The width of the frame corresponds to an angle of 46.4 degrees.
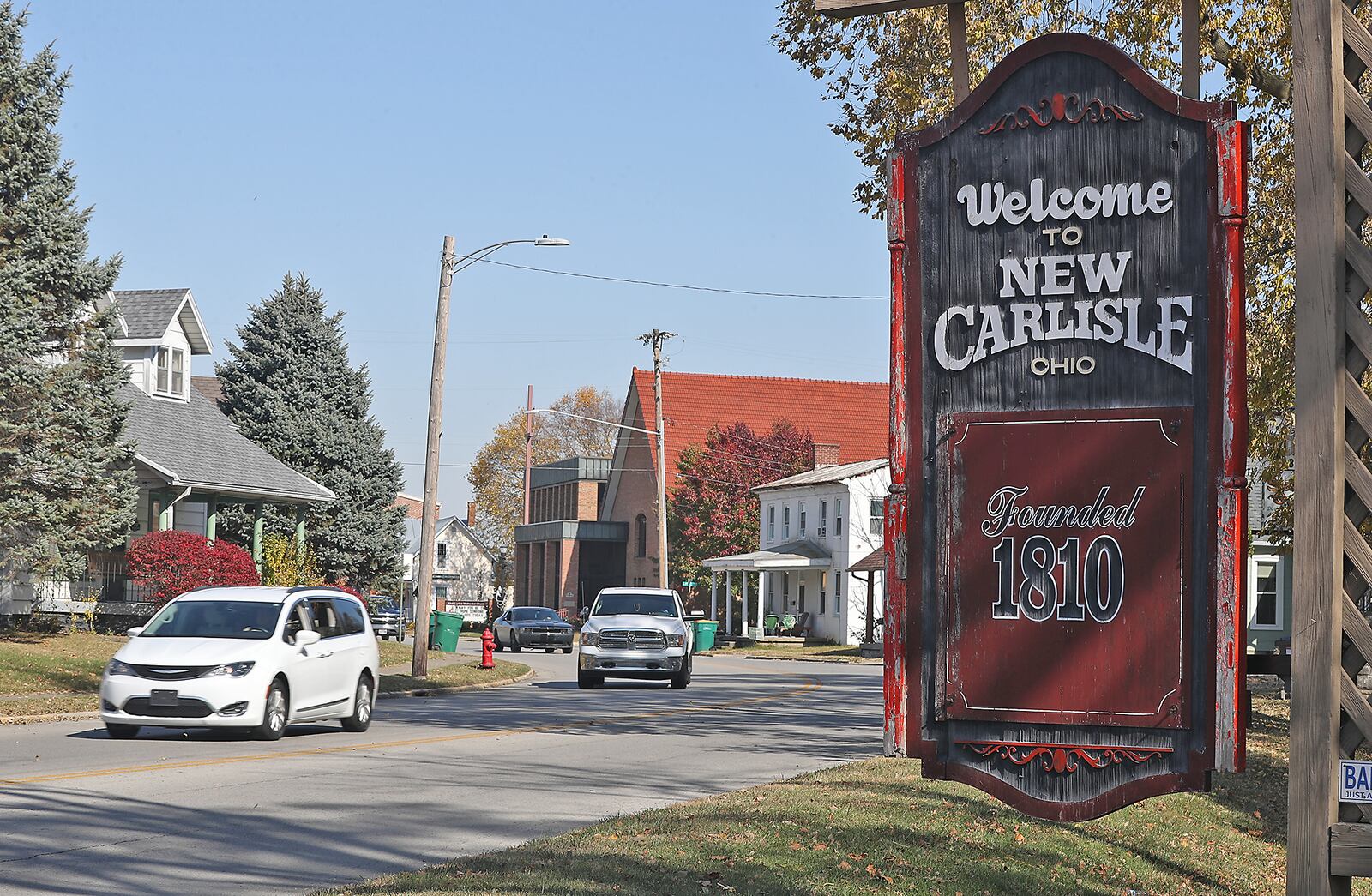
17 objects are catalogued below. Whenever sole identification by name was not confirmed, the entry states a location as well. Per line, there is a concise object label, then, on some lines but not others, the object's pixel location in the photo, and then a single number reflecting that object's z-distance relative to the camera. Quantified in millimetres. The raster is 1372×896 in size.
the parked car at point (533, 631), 51594
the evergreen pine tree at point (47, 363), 29484
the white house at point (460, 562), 111125
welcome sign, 6273
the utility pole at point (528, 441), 80188
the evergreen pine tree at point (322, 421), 49875
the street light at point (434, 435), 30656
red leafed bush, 34094
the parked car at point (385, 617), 49188
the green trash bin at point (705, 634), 56750
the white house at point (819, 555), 60969
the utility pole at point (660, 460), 52469
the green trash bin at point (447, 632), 46500
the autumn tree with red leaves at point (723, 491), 70312
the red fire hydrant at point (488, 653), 35938
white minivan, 17688
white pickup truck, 30047
